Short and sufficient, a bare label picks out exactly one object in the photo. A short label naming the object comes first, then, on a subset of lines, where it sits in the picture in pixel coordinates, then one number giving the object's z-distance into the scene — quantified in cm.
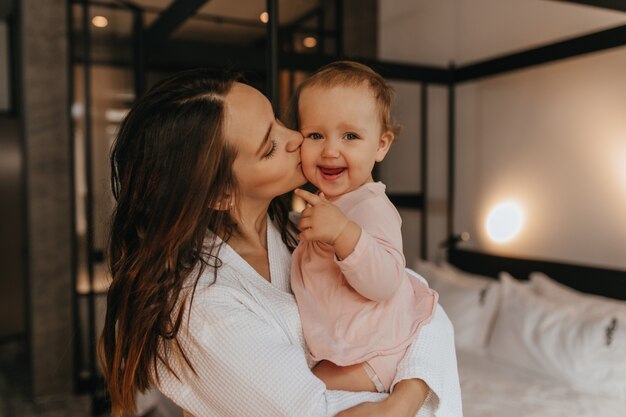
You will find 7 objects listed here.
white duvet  215
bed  227
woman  92
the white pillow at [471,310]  296
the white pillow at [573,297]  258
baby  99
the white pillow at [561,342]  235
